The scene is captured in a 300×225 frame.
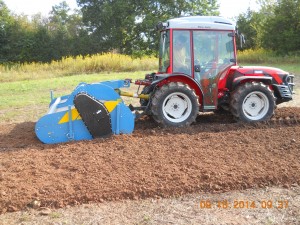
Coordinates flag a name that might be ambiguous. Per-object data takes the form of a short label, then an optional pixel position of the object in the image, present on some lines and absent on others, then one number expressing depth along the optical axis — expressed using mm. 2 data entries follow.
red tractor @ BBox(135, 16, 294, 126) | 7207
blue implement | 6406
